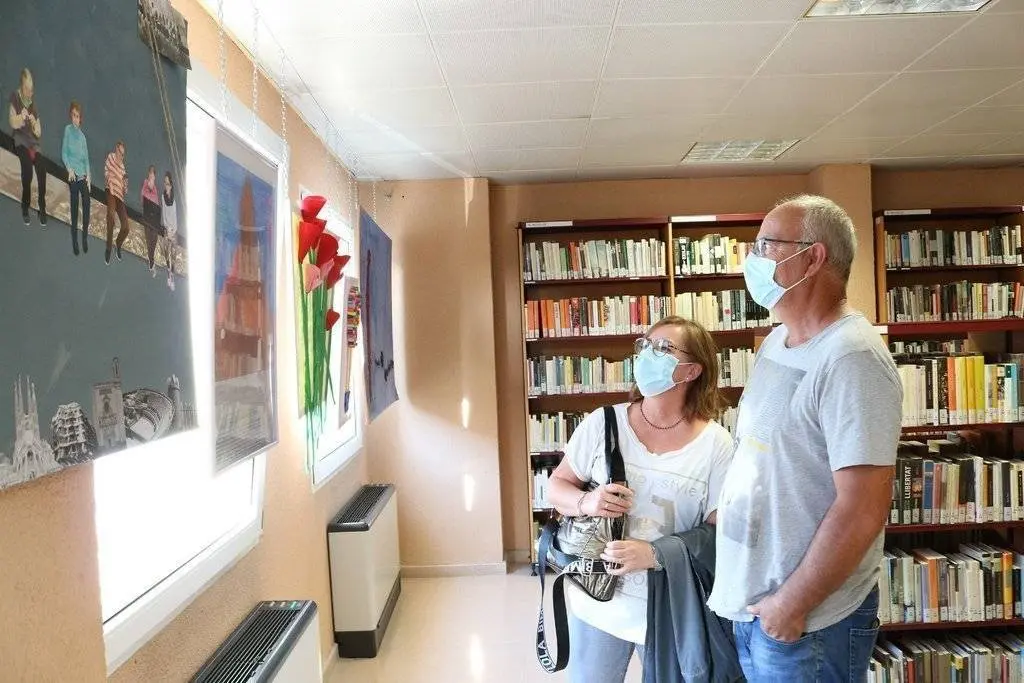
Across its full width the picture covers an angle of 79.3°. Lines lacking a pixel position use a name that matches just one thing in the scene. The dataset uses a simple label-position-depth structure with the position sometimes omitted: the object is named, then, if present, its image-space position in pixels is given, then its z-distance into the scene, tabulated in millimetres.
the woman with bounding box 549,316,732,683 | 1542
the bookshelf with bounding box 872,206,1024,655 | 2705
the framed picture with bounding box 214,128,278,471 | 1571
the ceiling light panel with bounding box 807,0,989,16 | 2146
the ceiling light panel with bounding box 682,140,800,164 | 3818
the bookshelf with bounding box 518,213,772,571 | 4305
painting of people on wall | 863
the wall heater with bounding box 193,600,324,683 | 1690
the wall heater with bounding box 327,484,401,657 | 3184
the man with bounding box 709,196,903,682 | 1199
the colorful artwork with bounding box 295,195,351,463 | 2520
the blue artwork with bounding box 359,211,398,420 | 3270
